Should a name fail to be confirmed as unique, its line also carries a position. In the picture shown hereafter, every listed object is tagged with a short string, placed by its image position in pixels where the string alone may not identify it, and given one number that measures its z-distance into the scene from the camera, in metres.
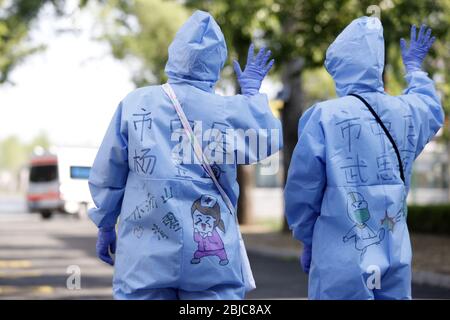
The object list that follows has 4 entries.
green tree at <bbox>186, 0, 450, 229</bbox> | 12.97
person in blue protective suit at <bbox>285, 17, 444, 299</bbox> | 3.86
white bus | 30.39
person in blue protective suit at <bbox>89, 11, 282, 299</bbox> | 3.56
